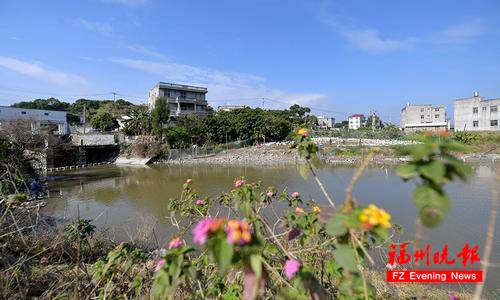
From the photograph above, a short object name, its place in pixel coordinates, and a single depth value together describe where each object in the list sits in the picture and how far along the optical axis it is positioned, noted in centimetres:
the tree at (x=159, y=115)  3016
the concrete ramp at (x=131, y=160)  2768
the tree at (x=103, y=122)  3745
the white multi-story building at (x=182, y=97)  3938
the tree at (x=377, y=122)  5735
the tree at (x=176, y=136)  2998
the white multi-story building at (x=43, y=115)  2869
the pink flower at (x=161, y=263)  100
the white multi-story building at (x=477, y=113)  3086
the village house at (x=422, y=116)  4409
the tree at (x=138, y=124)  3166
